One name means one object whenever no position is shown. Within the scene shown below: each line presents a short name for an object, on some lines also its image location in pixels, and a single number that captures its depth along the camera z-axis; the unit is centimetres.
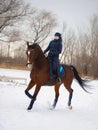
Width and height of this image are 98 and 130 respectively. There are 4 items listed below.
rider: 865
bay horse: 785
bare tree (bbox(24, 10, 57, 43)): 4471
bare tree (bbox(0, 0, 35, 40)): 2364
